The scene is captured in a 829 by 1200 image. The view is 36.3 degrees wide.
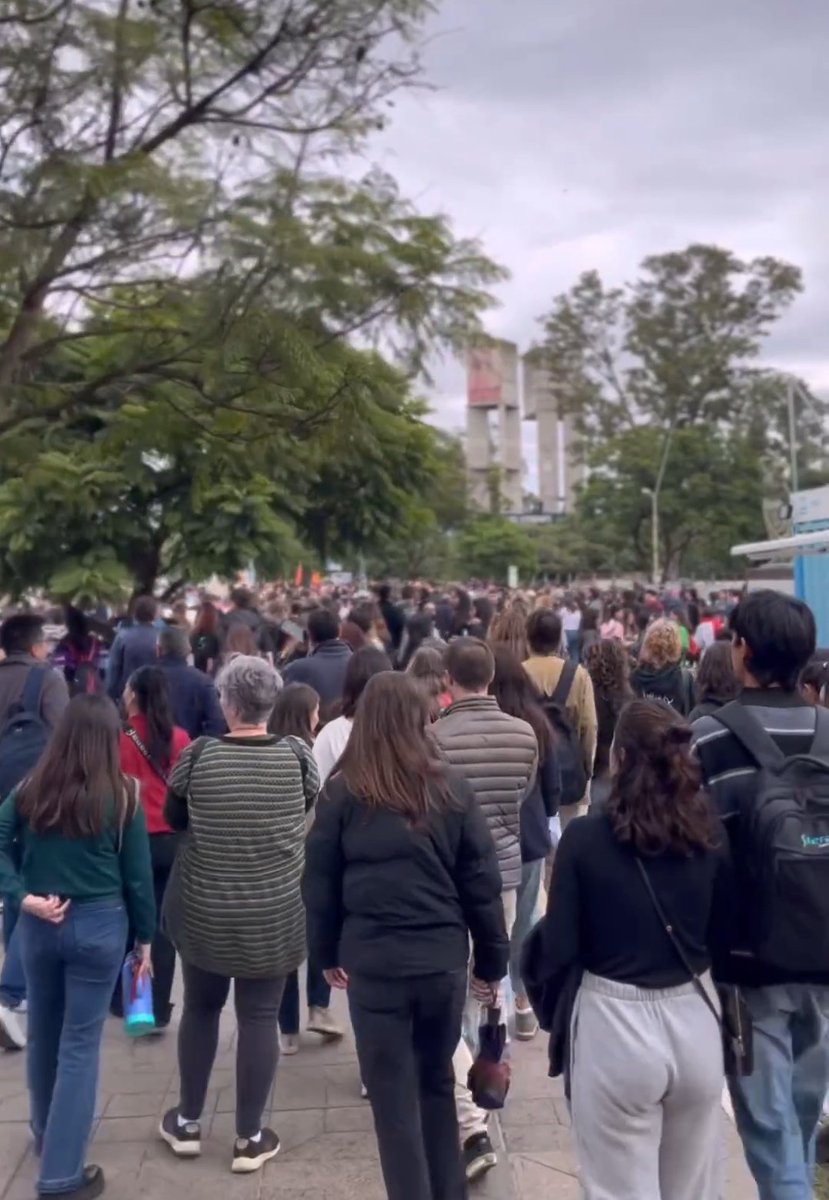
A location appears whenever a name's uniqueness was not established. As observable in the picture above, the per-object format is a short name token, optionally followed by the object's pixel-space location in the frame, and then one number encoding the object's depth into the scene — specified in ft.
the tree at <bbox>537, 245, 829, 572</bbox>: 133.39
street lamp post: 127.24
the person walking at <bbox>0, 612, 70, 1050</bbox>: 18.12
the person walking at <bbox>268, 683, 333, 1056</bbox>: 17.42
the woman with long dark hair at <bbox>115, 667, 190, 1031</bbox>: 17.70
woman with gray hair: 13.79
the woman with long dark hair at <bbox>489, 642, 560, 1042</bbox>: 16.94
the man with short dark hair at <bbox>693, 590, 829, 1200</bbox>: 10.49
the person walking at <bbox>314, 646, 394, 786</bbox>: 17.47
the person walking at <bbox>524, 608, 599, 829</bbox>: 21.27
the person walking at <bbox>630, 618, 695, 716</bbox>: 24.58
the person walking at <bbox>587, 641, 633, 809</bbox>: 23.09
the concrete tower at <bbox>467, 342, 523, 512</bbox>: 257.14
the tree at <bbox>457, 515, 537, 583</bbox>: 182.19
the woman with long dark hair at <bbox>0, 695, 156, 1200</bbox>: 13.32
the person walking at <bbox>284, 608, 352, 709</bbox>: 24.07
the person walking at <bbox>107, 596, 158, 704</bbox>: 28.71
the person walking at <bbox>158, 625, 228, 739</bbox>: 22.71
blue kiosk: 51.96
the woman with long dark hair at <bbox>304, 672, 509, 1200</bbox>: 11.32
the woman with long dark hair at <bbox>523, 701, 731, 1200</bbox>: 9.81
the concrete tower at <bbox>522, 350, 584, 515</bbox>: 269.23
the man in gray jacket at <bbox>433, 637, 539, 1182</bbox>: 14.71
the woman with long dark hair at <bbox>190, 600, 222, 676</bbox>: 35.63
